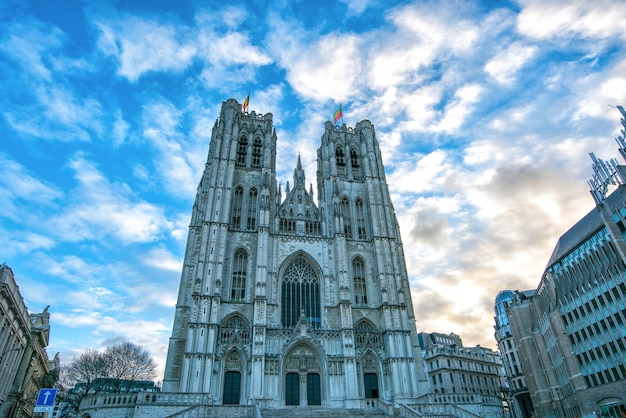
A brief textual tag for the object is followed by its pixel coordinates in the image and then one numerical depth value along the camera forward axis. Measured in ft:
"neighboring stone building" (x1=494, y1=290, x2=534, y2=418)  168.86
